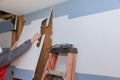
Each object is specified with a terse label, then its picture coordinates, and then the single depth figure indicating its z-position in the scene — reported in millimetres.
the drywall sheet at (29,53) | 2403
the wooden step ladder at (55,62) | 1750
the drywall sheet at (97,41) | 1582
